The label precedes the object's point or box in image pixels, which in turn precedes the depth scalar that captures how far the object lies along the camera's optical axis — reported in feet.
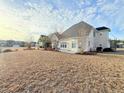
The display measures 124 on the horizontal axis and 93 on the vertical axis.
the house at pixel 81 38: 46.84
